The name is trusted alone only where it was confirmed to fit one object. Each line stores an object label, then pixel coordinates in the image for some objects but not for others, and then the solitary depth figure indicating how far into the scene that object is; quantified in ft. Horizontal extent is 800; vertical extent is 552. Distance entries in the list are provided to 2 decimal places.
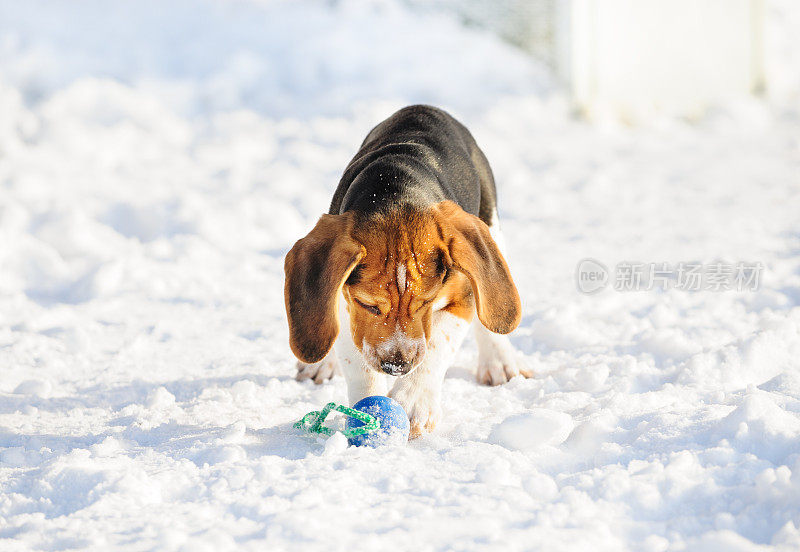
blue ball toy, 20.81
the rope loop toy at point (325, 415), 20.79
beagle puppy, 20.30
